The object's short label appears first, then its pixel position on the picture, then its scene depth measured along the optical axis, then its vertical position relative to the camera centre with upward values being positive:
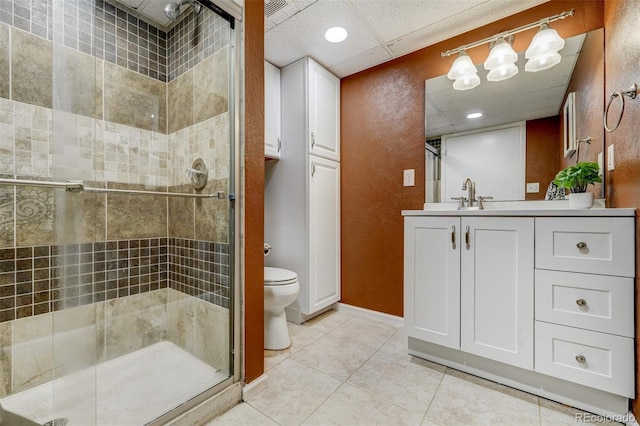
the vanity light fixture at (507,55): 1.59 +0.95
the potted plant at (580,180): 1.34 +0.14
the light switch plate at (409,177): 2.11 +0.26
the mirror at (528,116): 1.52 +0.60
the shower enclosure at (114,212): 1.02 +0.00
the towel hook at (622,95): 1.07 +0.46
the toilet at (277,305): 1.74 -0.59
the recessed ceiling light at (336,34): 1.87 +1.22
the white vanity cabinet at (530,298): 1.12 -0.42
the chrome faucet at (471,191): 1.87 +0.13
